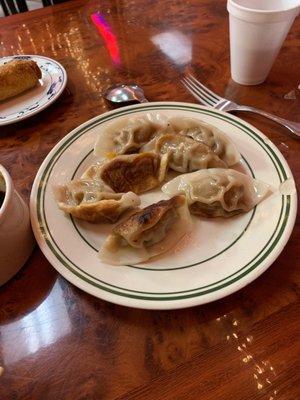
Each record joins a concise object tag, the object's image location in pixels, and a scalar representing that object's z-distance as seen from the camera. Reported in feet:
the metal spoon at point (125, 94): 1.33
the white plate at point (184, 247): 0.76
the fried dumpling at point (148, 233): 0.86
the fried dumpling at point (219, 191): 0.94
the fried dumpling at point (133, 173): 1.05
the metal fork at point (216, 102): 1.16
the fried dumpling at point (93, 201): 0.93
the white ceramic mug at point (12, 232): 0.80
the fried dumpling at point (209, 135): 1.07
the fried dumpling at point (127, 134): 1.13
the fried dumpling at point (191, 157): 1.08
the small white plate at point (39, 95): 1.29
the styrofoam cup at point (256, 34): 1.14
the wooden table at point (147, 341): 0.68
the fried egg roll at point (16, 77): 1.35
